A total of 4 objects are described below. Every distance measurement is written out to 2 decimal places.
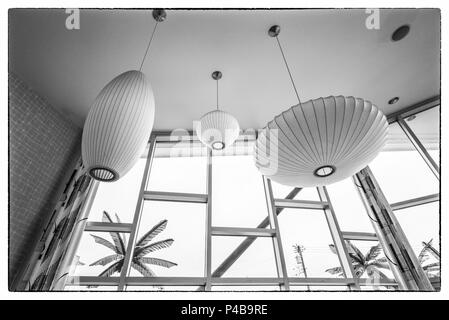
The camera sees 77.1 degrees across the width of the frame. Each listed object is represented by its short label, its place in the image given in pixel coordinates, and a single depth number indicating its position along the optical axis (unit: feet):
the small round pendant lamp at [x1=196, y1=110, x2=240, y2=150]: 8.89
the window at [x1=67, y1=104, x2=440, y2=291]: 8.22
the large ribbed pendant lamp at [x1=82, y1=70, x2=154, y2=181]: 4.33
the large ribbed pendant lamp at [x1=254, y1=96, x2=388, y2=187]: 4.87
